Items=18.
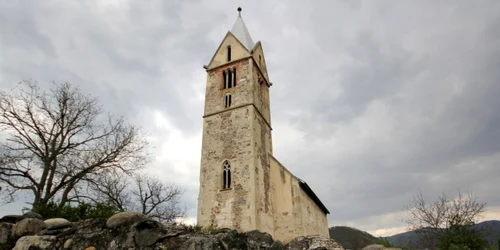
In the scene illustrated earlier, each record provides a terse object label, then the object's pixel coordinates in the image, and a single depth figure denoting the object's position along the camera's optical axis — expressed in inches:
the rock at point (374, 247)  210.1
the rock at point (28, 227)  187.9
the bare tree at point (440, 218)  862.5
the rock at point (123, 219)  177.5
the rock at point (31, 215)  203.6
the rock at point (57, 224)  189.0
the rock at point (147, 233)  173.3
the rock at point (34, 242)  178.2
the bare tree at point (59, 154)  622.8
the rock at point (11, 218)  197.9
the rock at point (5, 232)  186.2
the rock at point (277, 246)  197.1
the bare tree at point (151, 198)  1044.8
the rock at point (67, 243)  177.0
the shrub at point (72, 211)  334.6
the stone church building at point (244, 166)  756.0
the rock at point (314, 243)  203.6
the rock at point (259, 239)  195.3
